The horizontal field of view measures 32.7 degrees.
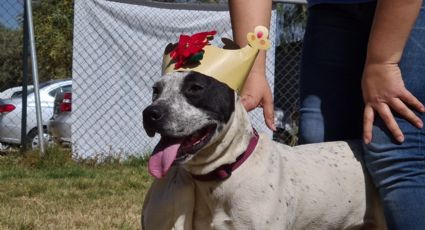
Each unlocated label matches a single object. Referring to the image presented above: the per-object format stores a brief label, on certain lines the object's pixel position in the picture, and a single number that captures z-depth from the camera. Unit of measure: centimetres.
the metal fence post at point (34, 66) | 744
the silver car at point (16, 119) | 856
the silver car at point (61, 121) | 826
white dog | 246
